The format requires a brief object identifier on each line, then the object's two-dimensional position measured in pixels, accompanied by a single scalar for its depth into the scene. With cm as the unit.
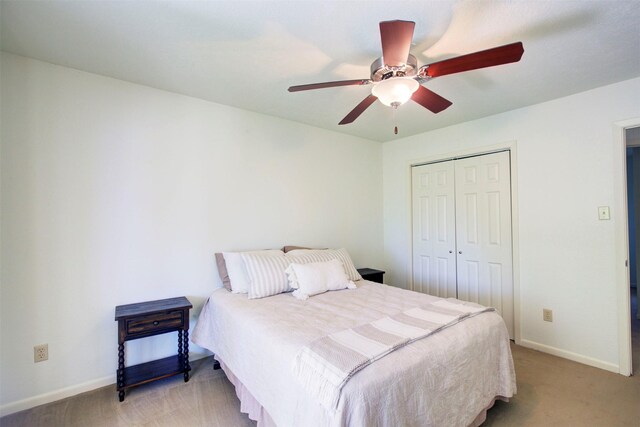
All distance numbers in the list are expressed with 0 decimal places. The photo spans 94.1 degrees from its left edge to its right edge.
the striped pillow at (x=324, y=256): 280
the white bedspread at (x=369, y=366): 125
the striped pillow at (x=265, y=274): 243
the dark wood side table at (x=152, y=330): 209
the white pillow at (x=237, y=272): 253
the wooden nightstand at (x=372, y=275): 347
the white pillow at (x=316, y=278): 249
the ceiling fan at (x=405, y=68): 135
